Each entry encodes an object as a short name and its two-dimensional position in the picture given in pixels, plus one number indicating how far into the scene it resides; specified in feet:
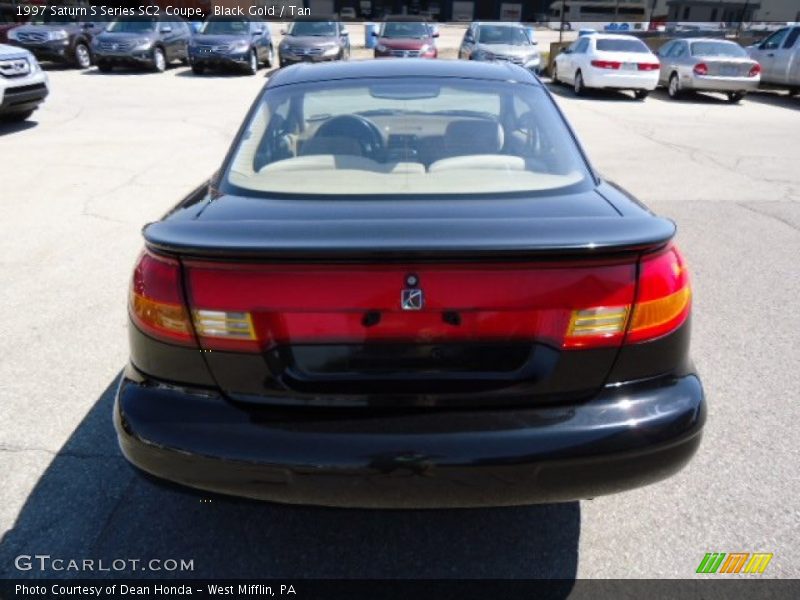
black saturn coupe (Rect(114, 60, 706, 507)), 5.65
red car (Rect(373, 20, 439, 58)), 58.80
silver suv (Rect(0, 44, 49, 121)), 29.91
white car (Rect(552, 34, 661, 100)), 50.24
